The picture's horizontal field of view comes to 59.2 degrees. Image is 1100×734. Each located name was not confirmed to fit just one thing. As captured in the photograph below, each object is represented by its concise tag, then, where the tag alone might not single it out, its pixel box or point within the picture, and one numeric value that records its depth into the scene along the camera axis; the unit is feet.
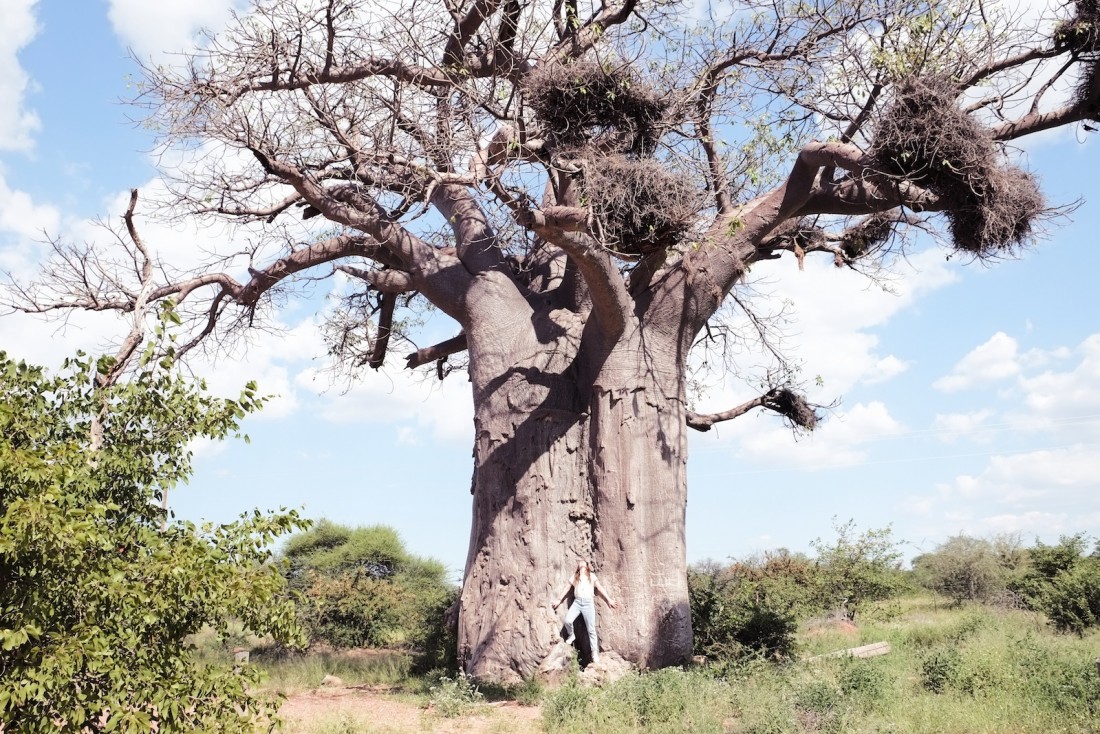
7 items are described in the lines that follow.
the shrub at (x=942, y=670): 24.56
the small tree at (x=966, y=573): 60.85
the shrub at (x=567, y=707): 21.58
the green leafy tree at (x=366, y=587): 46.16
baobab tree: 24.59
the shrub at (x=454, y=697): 24.18
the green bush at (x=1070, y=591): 39.24
